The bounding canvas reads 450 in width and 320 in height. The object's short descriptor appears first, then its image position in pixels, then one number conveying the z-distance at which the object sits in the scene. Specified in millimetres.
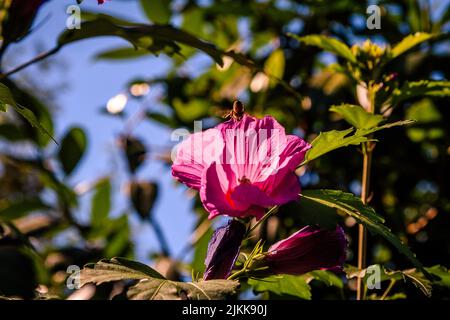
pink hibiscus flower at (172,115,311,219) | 670
